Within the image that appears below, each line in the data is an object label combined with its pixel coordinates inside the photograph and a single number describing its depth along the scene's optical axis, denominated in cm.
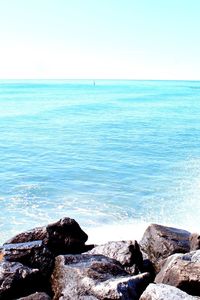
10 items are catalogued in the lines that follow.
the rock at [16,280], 489
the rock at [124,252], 563
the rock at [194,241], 616
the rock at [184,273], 473
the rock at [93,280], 450
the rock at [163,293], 423
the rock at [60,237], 631
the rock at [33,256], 543
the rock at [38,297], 464
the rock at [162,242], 634
